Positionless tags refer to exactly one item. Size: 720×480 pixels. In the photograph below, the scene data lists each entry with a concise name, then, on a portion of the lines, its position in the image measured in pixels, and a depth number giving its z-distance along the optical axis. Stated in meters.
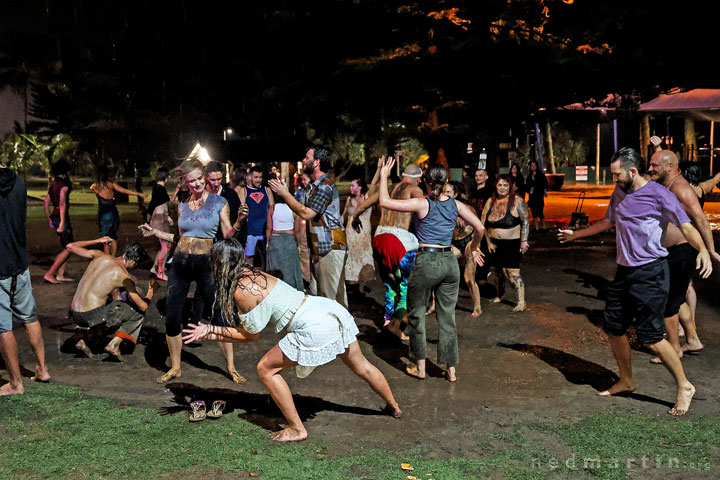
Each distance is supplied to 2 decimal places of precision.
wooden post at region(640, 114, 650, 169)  37.03
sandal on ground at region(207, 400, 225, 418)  5.49
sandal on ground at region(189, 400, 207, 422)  5.43
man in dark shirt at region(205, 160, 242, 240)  6.48
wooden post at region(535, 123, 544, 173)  36.16
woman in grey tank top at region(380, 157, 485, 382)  6.27
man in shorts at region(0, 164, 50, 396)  5.96
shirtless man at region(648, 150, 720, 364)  6.09
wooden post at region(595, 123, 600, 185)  41.12
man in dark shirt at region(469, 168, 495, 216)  12.04
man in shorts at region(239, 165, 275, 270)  9.64
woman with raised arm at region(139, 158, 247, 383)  6.28
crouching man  7.14
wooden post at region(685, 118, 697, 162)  37.87
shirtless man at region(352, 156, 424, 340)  7.84
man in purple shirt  5.55
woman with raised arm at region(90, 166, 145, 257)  11.39
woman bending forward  4.77
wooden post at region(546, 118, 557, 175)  45.71
